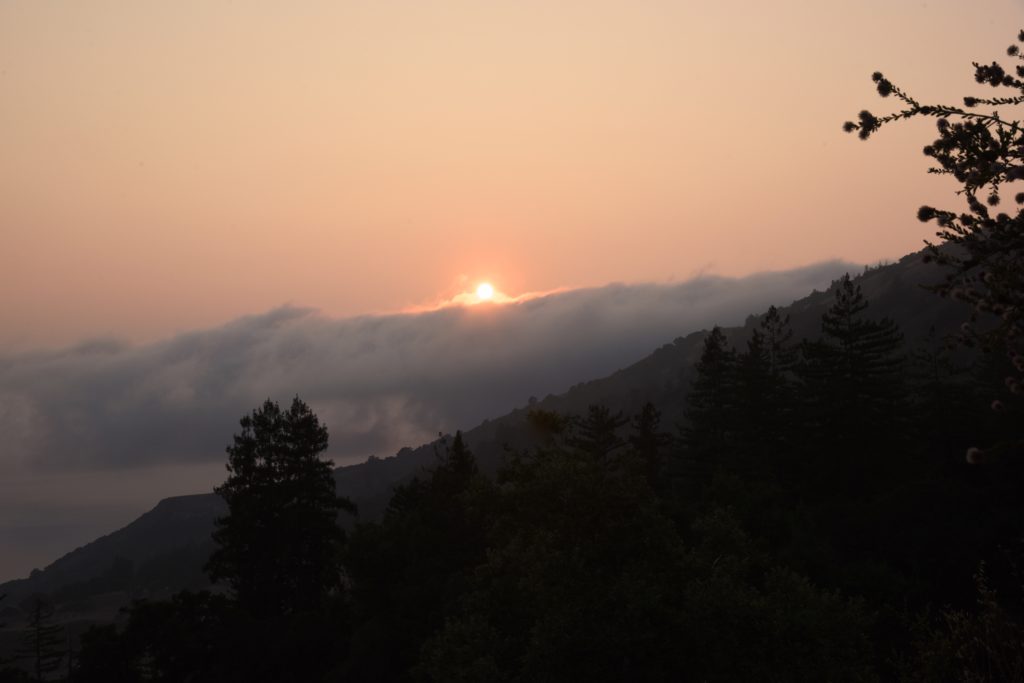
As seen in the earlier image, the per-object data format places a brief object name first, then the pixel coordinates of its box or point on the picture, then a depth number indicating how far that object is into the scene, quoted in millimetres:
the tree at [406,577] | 63188
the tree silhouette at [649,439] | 107000
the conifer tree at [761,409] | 85219
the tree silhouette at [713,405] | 92875
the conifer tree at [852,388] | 79562
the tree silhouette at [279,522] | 88625
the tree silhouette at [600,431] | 106312
